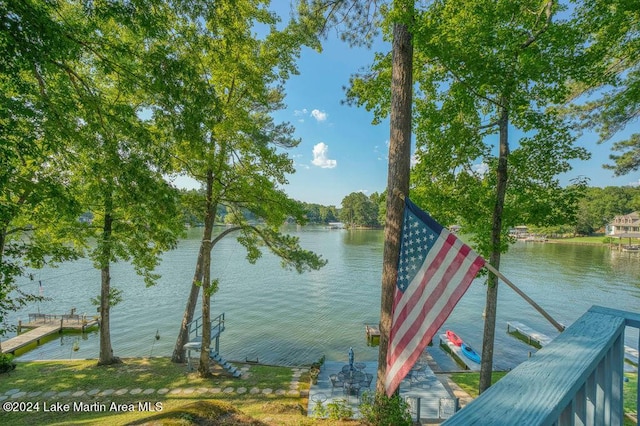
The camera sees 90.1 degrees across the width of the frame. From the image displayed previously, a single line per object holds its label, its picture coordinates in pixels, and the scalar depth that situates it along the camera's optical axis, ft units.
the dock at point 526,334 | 59.69
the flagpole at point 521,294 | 10.12
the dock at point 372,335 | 60.53
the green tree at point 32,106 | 12.80
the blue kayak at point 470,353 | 51.45
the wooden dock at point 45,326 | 59.57
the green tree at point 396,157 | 16.94
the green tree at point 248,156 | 31.94
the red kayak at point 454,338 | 56.48
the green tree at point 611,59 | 21.75
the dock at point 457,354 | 49.91
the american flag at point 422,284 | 11.48
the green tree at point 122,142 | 16.72
